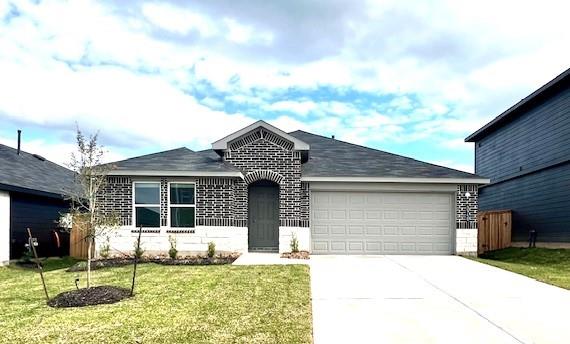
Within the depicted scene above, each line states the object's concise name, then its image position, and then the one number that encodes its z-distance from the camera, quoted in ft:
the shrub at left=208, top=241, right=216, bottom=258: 45.80
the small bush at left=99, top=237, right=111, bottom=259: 45.83
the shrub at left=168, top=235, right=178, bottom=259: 45.32
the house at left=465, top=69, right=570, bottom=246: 52.28
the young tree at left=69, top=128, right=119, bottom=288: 25.77
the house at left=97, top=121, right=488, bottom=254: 46.70
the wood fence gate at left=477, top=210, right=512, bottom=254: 56.29
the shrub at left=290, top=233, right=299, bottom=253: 47.85
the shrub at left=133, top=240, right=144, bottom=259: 45.06
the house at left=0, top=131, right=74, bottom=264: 46.03
